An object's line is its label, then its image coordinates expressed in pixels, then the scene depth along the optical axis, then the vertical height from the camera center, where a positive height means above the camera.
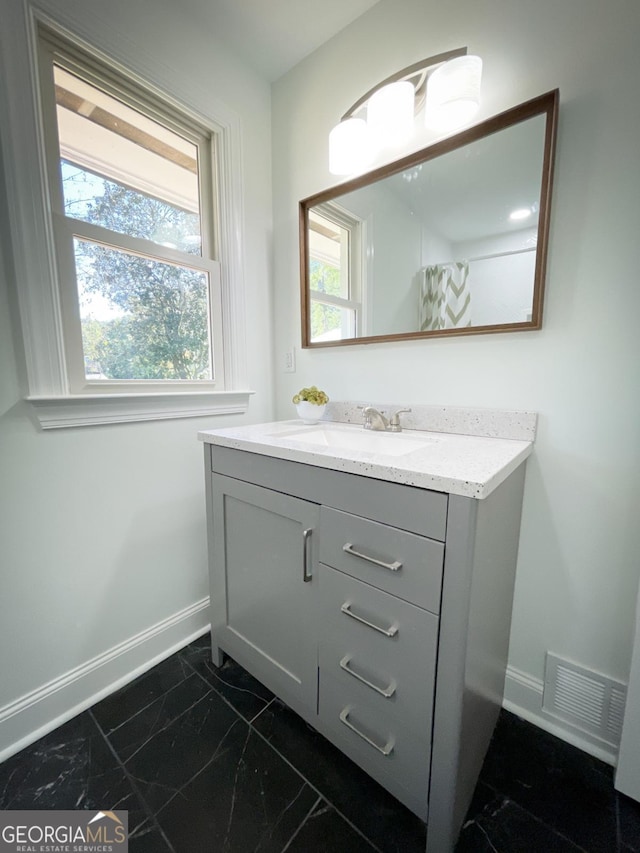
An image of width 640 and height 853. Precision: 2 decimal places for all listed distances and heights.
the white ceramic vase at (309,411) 1.44 -0.16
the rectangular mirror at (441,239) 1.01 +0.46
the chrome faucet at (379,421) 1.29 -0.18
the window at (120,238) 1.00 +0.46
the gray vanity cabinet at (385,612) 0.71 -0.58
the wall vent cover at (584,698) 1.00 -0.97
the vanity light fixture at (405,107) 1.01 +0.85
